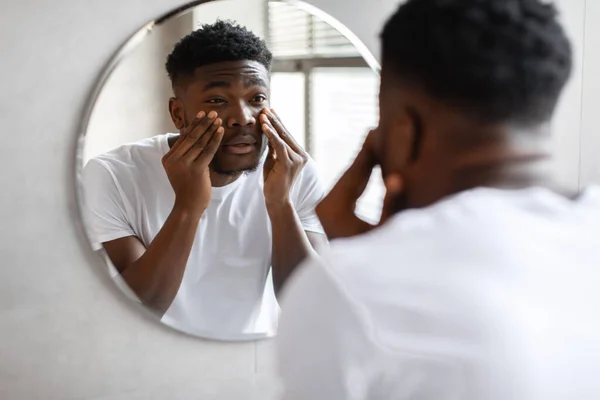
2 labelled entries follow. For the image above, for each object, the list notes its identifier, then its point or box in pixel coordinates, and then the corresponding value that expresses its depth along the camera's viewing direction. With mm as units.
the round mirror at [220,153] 854
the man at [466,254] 425
